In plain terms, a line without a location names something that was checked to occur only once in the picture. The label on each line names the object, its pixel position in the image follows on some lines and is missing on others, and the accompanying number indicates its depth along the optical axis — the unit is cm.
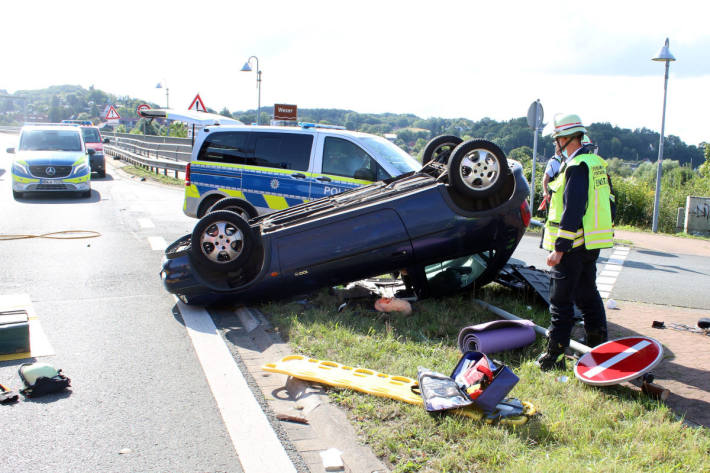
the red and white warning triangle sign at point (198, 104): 2269
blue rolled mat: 500
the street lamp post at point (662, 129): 1645
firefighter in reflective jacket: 475
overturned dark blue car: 614
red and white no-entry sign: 423
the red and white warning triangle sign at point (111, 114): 3391
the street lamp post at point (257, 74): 2408
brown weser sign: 2162
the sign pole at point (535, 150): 1574
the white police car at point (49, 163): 1748
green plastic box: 503
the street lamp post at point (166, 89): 3718
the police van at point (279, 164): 943
